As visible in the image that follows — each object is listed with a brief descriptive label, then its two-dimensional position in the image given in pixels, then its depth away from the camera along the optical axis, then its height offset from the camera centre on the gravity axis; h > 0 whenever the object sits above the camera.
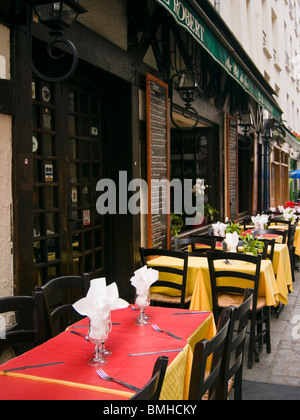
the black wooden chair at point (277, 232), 6.71 -0.55
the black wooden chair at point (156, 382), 1.45 -0.62
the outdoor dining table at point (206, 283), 4.70 -0.94
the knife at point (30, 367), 2.18 -0.84
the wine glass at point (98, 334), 2.31 -0.71
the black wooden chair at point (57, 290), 2.90 -0.63
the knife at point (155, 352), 2.42 -0.84
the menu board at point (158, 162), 5.57 +0.48
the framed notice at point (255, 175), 12.60 +0.62
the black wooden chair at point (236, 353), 2.37 -0.90
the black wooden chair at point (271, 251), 5.52 -0.70
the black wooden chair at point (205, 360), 1.92 -0.75
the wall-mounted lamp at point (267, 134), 13.33 +1.93
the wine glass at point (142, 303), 3.04 -0.71
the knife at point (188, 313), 3.18 -0.83
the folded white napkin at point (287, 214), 9.54 -0.39
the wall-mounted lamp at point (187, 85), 6.09 +1.58
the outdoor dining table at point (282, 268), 5.66 -0.96
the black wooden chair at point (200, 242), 5.67 -0.59
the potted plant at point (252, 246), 5.16 -0.59
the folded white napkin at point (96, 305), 2.32 -0.55
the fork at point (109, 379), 1.98 -0.84
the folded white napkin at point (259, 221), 7.47 -0.42
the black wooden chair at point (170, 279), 4.46 -0.88
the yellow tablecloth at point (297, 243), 8.98 -0.96
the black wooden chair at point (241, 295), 4.30 -1.06
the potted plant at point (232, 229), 6.16 -0.44
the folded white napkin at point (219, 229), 6.54 -0.47
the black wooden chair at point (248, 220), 11.22 -0.59
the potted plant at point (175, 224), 6.86 -0.43
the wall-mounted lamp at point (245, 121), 10.16 +1.76
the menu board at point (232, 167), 9.70 +0.68
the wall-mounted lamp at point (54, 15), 3.10 +1.32
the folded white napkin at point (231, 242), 5.30 -0.54
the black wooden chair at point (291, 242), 7.47 -0.79
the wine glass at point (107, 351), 2.39 -0.84
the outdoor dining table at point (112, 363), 1.98 -0.85
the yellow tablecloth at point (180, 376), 2.15 -0.92
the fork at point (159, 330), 2.69 -0.83
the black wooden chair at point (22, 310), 2.68 -0.75
